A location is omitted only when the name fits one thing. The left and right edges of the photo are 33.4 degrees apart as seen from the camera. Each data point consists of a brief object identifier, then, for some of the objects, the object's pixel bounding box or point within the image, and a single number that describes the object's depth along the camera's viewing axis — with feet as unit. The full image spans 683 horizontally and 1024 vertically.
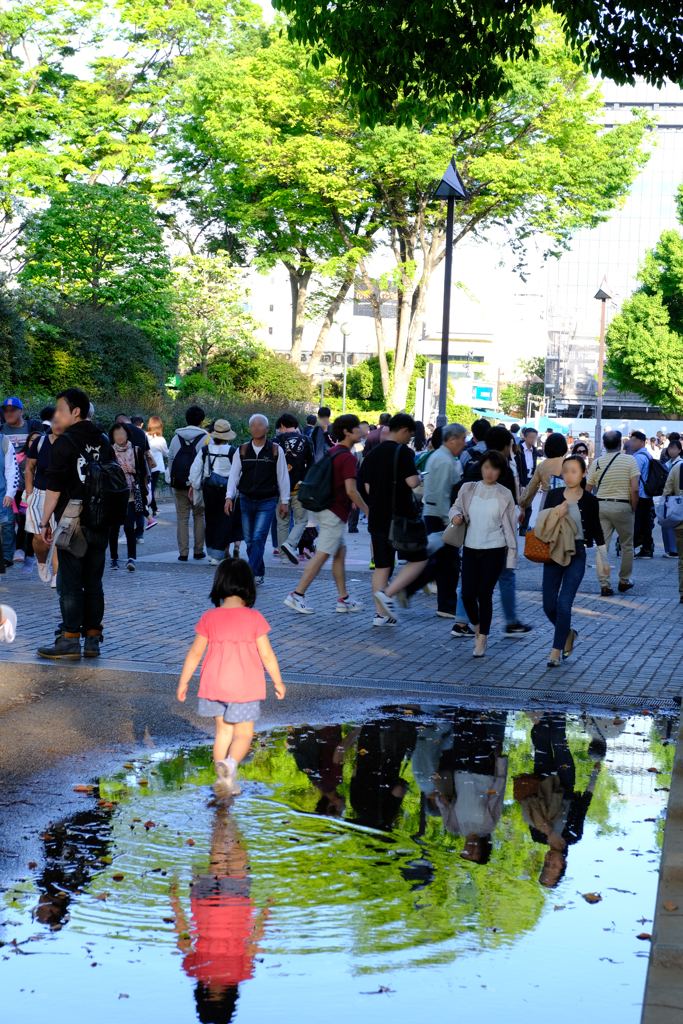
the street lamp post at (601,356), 100.68
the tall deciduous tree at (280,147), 111.45
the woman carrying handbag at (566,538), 29.12
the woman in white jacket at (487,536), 29.81
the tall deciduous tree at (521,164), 103.71
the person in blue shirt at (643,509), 55.06
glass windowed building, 411.95
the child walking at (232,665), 17.90
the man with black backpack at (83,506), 27.48
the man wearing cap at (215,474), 43.87
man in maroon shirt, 35.70
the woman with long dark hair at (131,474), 44.91
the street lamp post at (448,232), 55.31
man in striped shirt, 45.34
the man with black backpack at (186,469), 46.57
